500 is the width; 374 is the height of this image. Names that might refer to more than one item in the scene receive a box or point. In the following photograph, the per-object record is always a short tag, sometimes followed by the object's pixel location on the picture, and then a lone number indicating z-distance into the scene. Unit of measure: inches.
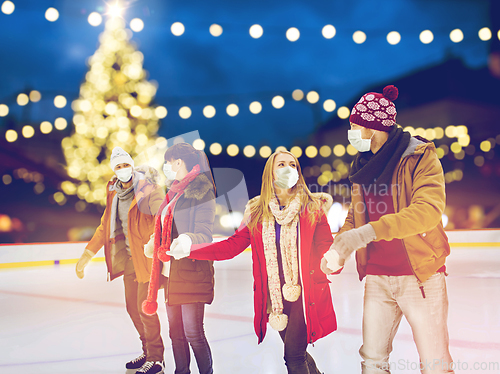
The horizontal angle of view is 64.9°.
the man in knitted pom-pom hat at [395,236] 57.4
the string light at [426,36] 243.4
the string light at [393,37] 243.6
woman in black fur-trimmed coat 80.8
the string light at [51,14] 250.7
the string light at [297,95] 437.4
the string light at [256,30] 243.3
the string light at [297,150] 538.0
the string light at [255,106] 350.0
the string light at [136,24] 246.2
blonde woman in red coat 70.2
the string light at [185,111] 369.6
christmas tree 468.4
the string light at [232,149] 431.8
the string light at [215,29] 269.3
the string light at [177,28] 255.1
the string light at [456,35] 249.9
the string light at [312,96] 421.7
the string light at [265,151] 462.9
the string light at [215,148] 406.2
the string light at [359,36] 262.5
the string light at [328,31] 244.1
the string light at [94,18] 237.6
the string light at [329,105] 405.4
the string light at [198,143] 489.5
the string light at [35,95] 469.4
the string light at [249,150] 415.8
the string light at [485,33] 247.9
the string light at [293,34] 257.6
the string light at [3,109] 418.7
